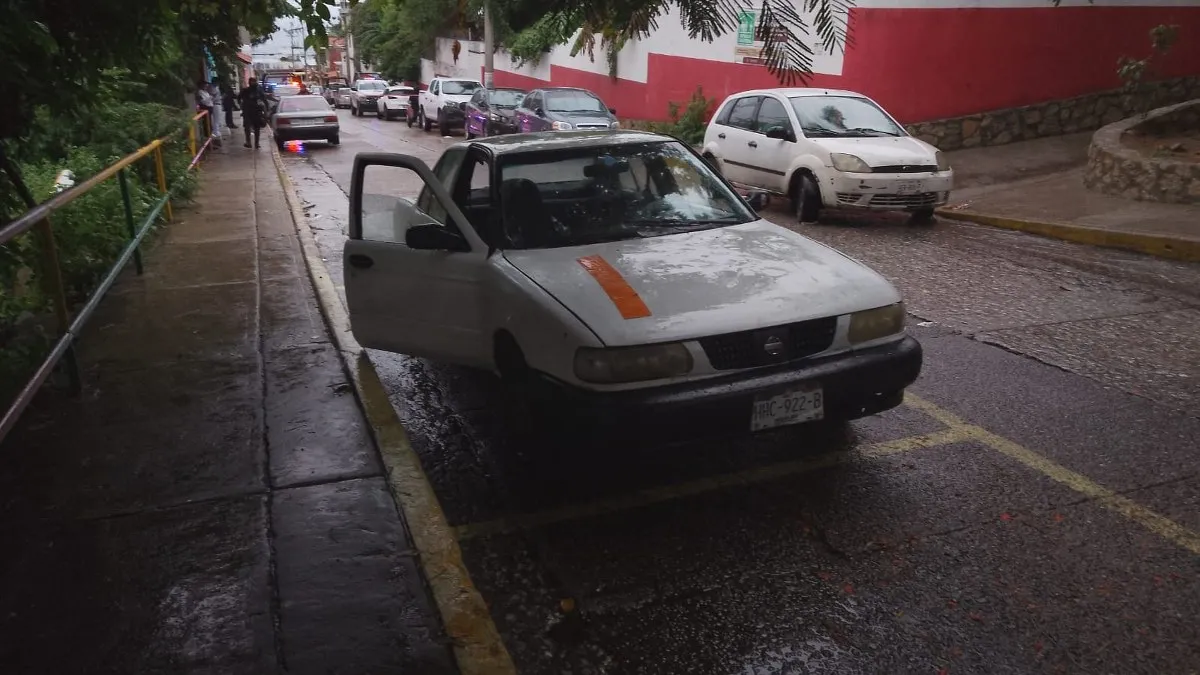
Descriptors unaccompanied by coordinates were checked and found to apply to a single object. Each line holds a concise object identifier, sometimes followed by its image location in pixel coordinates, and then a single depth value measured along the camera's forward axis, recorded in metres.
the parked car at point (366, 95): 41.91
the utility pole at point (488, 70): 19.90
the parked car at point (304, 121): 24.22
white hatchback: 10.63
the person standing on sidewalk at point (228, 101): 27.09
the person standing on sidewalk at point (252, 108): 22.53
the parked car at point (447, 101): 27.86
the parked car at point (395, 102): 36.65
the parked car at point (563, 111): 19.42
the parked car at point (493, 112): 22.47
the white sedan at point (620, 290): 3.75
